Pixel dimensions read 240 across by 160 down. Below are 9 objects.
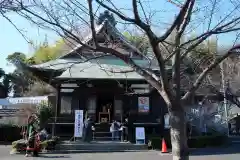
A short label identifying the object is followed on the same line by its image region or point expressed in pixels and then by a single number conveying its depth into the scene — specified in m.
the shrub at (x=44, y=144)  17.53
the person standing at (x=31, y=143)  16.05
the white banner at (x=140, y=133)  20.42
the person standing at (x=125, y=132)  21.13
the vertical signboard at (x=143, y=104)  23.61
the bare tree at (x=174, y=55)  5.83
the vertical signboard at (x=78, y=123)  20.07
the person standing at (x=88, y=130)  19.77
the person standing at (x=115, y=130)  21.28
